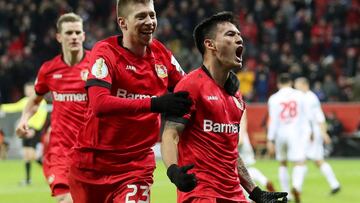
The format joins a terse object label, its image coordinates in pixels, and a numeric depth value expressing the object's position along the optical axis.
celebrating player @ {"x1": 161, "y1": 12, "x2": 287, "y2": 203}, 6.45
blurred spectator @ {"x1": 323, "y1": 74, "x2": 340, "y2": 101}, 27.58
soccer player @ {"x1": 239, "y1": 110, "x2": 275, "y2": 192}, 14.45
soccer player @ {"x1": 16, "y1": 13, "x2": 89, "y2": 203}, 9.51
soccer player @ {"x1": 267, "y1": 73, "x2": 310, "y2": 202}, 15.95
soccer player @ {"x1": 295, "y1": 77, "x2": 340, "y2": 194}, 17.27
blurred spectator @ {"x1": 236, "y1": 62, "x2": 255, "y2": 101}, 28.45
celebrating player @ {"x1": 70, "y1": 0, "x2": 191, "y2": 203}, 6.80
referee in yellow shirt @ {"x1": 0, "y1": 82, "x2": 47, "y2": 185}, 19.28
